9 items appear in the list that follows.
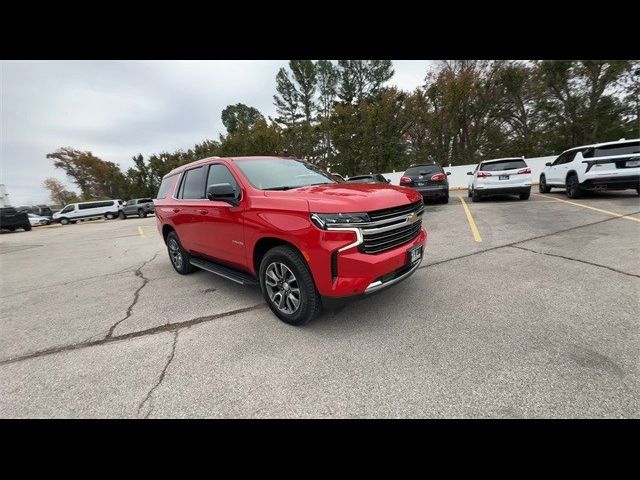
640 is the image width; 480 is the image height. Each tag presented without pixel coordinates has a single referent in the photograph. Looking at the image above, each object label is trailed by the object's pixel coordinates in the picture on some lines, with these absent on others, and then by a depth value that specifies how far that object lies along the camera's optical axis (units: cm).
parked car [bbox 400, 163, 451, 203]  1075
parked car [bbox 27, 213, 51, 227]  2950
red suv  264
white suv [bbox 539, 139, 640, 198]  785
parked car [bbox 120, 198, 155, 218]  2709
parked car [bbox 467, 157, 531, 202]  960
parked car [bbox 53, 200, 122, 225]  2828
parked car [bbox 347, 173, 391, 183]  1103
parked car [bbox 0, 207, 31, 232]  2098
